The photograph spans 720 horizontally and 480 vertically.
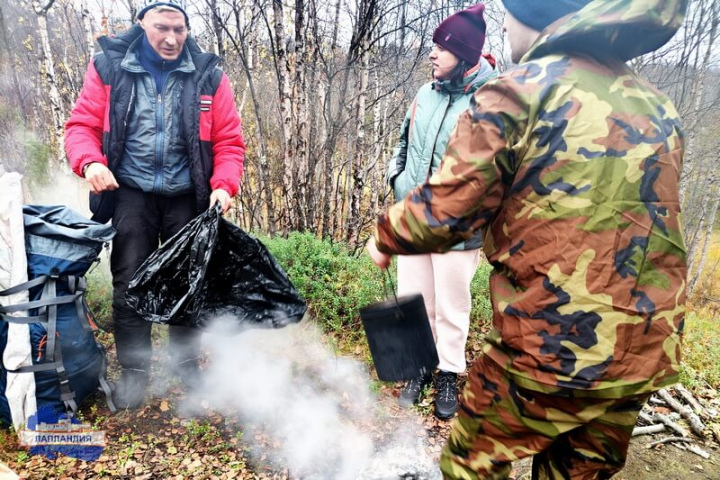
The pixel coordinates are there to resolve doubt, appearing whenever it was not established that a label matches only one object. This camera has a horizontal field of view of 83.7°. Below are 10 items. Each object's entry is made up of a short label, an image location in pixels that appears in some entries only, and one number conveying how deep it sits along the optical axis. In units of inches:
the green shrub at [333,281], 143.6
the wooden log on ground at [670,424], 105.4
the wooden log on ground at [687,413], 107.3
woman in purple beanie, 91.0
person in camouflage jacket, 43.3
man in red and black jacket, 85.9
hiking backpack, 79.6
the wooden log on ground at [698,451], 99.7
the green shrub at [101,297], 133.8
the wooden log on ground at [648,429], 104.6
